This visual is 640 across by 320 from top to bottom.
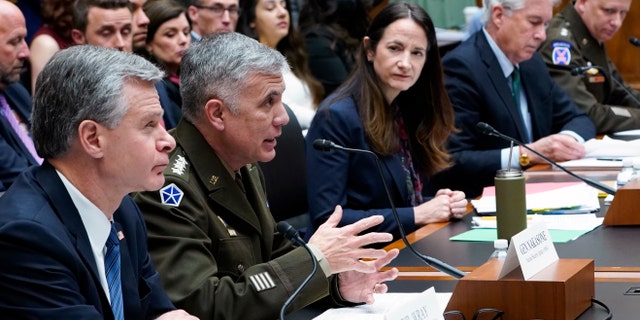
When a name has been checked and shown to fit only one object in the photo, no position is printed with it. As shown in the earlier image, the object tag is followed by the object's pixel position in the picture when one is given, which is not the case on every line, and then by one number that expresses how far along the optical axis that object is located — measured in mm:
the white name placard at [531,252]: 3139
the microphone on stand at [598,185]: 5211
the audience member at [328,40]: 9740
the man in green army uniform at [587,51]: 8197
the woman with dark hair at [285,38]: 8647
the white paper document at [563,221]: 4664
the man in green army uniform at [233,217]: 3398
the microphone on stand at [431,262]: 3626
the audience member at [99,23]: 6879
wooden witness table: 3841
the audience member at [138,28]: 7560
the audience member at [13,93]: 5767
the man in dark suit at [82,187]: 2720
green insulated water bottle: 4218
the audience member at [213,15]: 8229
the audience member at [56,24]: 6873
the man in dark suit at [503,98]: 6488
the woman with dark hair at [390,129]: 5073
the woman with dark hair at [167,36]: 7631
